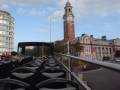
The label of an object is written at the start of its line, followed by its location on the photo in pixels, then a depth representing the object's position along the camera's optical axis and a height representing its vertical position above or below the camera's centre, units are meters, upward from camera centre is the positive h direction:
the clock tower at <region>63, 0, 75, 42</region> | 52.84 +13.20
